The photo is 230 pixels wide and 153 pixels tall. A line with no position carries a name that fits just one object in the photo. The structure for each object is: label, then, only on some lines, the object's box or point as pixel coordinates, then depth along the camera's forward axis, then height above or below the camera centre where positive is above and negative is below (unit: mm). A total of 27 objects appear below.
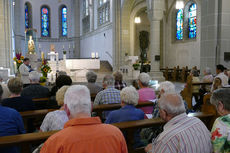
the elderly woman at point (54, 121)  2309 -554
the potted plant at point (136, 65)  12555 -58
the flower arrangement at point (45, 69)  6855 -126
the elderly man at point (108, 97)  3760 -521
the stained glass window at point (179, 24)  15812 +2729
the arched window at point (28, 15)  26078 +5482
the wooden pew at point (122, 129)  2039 -646
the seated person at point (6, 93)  4168 -500
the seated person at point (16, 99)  3136 -463
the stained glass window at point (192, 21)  14652 +2759
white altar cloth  14922 +38
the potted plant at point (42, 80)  6266 -414
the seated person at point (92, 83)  4590 -378
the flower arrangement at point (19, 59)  7859 +195
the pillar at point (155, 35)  12008 +1546
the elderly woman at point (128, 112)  2725 -558
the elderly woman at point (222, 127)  1800 -493
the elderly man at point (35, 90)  4273 -461
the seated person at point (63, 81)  3811 -265
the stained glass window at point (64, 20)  27681 +5272
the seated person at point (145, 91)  4062 -462
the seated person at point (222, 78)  5231 -316
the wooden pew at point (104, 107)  3301 -615
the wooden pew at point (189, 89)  6086 -662
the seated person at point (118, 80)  4938 -328
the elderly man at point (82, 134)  1319 -402
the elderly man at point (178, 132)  1728 -515
